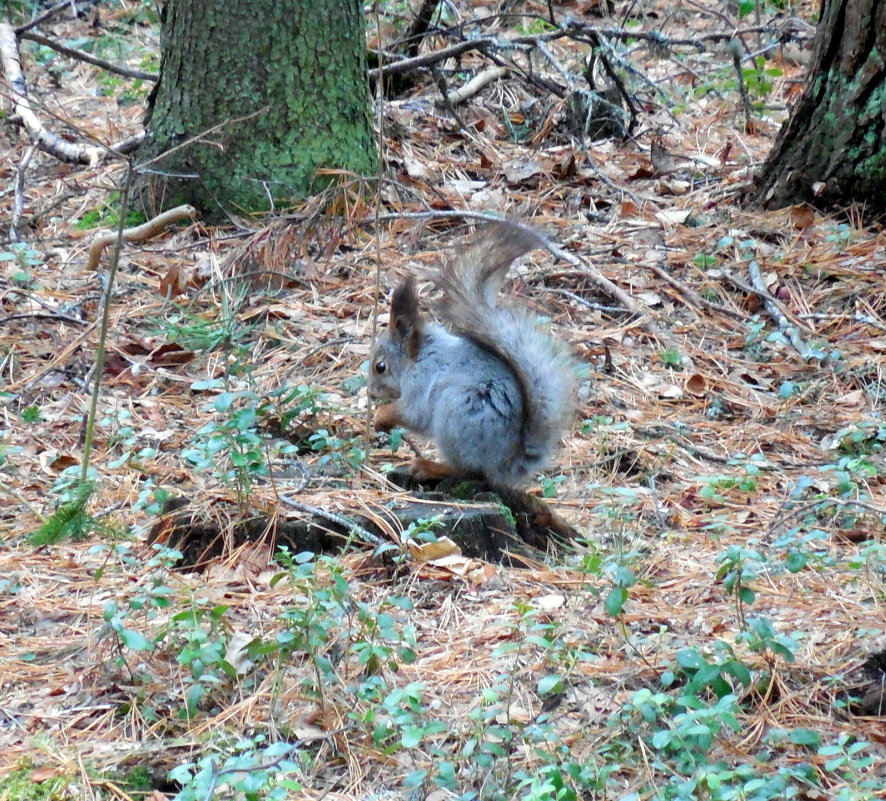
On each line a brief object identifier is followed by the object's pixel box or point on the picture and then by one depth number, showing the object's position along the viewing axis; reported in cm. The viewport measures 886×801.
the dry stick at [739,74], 1059
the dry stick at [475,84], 1144
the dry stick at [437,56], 1043
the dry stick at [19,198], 903
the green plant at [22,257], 830
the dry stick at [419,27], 1111
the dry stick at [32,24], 999
